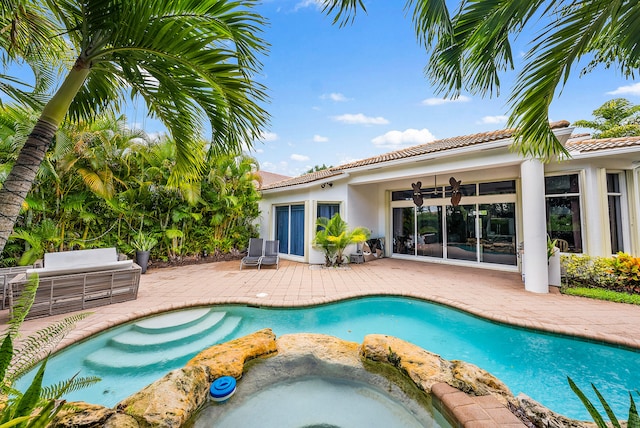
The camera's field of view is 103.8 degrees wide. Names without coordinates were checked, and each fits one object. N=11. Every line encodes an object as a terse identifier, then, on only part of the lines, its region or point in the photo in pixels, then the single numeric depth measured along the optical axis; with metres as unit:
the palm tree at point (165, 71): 2.20
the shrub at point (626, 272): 6.91
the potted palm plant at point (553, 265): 7.50
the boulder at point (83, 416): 2.32
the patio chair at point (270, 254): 10.66
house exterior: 7.60
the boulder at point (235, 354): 3.51
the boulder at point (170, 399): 2.63
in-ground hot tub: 3.02
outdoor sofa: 5.30
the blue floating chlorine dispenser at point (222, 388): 3.20
